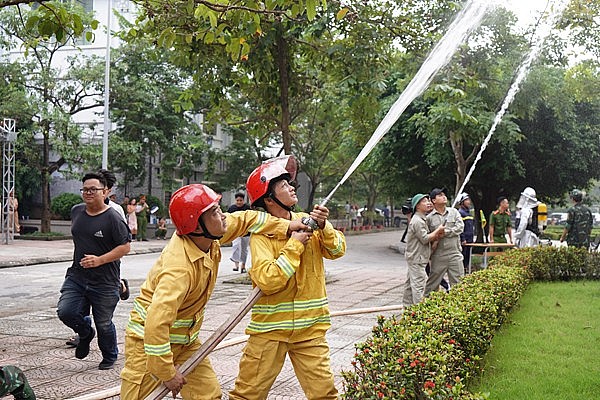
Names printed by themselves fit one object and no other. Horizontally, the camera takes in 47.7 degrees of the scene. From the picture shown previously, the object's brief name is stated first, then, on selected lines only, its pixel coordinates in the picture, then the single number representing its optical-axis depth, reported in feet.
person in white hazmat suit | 49.98
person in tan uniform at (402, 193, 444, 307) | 27.30
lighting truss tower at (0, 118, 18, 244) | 68.85
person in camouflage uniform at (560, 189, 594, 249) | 44.01
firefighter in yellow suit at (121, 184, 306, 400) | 11.43
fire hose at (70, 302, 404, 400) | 11.69
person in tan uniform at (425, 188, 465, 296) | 28.71
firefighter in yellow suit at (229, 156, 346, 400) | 13.10
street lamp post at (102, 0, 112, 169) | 74.28
